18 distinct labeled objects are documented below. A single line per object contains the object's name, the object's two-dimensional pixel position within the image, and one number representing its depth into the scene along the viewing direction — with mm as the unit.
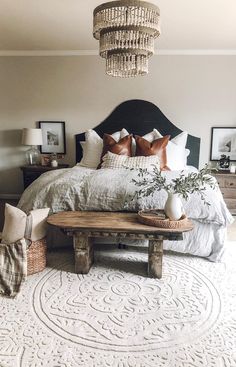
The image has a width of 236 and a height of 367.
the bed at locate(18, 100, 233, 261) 2975
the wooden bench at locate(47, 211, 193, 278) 2566
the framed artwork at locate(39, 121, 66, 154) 5230
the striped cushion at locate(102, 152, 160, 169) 4035
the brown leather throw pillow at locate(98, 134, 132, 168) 4384
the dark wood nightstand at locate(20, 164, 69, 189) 4891
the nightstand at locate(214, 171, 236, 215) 4484
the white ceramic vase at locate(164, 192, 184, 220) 2633
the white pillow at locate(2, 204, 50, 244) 2611
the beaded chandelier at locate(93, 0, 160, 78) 2205
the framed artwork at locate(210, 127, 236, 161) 4906
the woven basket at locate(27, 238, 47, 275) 2689
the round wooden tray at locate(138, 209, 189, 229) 2580
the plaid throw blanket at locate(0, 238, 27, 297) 2502
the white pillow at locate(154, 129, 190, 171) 4422
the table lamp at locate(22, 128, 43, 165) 4910
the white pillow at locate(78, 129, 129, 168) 4574
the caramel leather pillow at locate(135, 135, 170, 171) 4293
